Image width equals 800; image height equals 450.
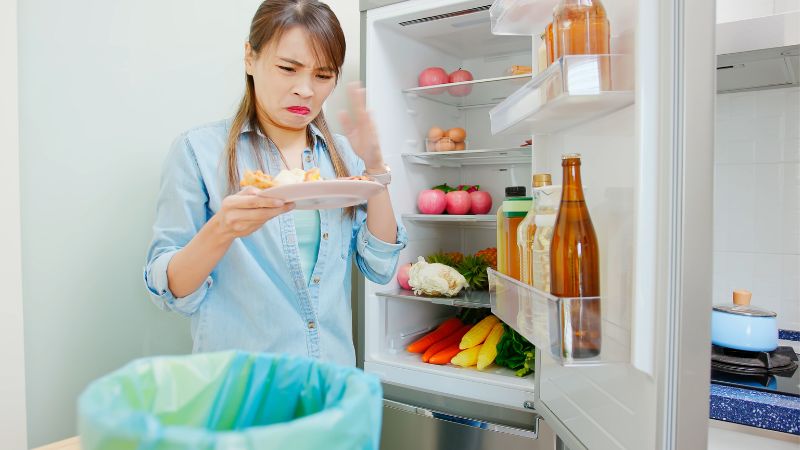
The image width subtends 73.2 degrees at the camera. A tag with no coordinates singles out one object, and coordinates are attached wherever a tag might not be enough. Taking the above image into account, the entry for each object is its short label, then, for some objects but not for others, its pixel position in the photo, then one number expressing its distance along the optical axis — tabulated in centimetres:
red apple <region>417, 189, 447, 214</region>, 187
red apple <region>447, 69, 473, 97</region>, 188
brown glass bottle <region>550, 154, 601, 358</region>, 79
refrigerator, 68
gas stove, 107
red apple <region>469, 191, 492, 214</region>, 188
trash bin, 29
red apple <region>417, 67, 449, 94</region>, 187
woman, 104
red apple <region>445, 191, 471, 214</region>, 186
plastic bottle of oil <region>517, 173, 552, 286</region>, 94
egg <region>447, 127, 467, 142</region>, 190
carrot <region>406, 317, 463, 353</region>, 180
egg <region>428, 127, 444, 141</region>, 191
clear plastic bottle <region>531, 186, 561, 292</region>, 88
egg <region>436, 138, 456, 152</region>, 188
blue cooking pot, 113
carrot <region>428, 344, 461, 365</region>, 170
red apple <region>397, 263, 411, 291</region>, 181
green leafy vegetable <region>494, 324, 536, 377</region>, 157
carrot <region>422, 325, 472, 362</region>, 174
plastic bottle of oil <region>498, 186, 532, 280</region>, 106
